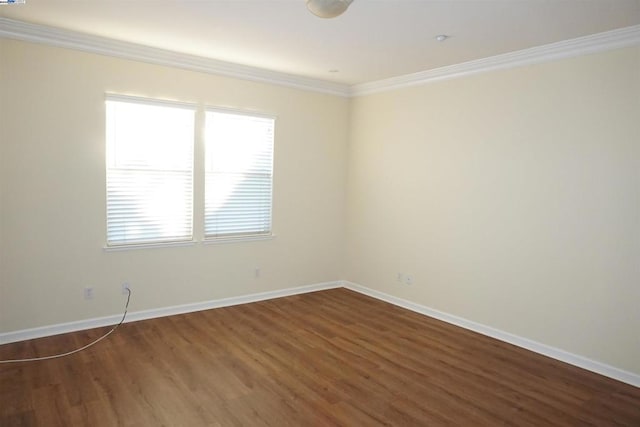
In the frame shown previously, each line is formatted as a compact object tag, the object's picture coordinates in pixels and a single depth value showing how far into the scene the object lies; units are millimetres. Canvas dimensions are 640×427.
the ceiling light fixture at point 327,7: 2363
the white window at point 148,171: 4176
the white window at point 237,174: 4793
